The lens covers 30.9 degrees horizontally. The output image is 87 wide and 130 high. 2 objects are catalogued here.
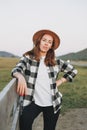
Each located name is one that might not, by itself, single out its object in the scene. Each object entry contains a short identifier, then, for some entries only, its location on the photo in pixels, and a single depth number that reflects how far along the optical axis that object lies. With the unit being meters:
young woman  1.79
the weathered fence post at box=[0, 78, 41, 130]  1.23
